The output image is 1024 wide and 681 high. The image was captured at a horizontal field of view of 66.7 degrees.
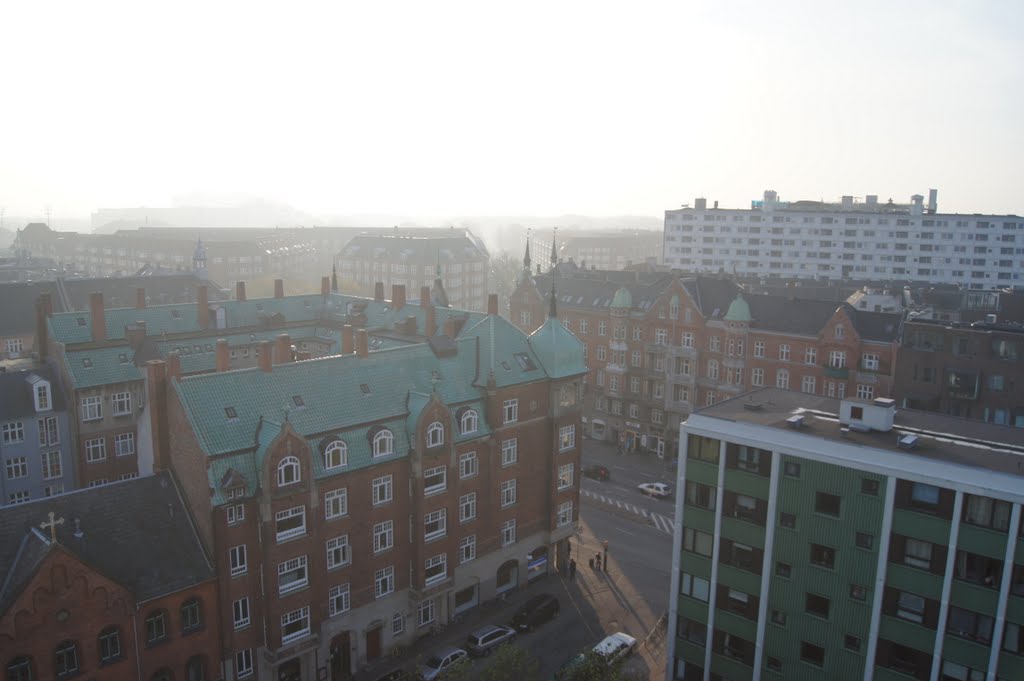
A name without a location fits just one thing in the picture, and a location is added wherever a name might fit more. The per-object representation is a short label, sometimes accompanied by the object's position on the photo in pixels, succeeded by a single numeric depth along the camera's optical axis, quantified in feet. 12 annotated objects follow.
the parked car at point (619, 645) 162.50
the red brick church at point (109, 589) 119.14
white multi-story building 483.51
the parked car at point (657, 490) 254.88
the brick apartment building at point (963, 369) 219.82
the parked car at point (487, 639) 167.22
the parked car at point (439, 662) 155.12
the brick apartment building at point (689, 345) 249.55
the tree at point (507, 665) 113.19
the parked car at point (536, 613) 179.22
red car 270.67
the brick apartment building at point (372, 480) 143.54
